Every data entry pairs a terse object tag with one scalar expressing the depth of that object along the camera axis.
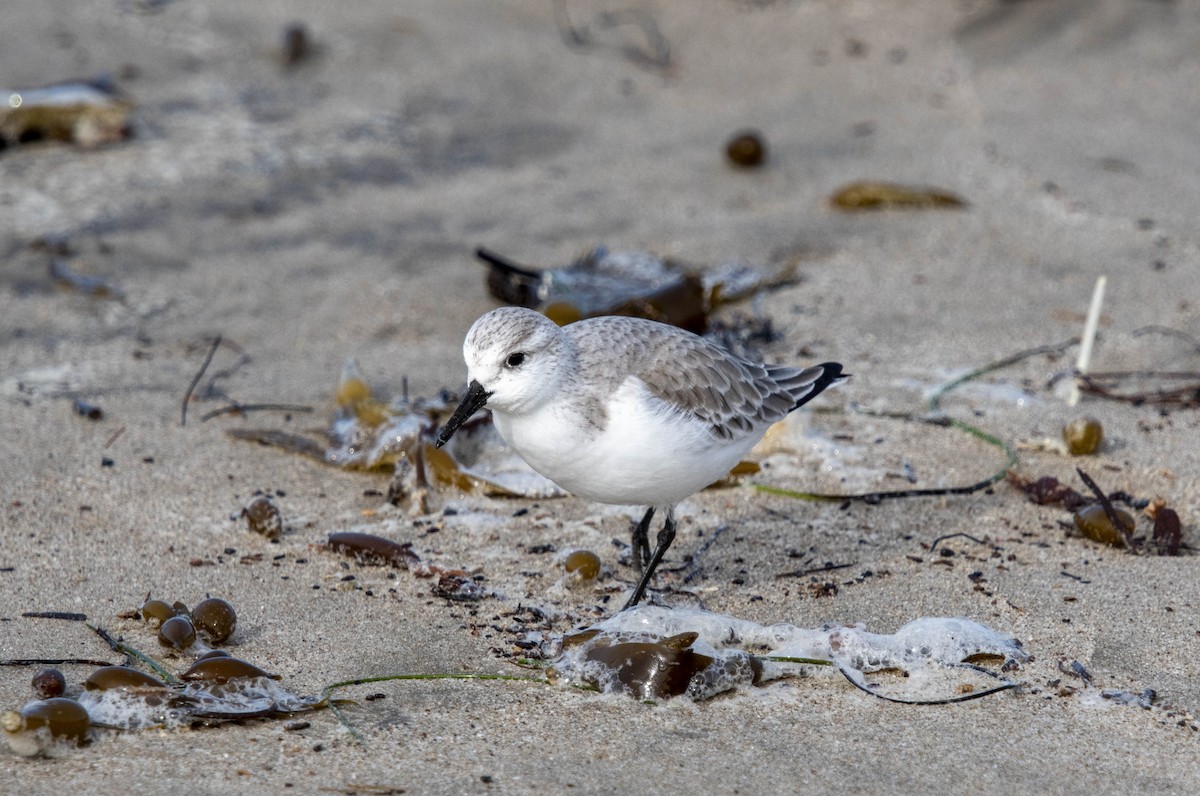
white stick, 9.45
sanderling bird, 6.63
